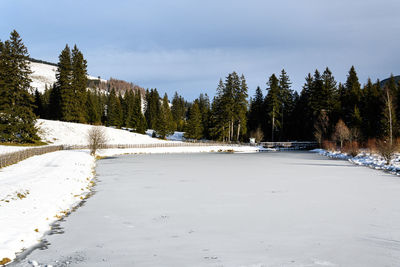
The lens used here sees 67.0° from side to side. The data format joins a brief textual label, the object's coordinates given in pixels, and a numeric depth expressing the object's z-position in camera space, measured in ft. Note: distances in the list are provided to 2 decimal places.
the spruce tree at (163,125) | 277.85
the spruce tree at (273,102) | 236.43
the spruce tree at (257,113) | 273.54
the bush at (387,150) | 96.71
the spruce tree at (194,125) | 283.07
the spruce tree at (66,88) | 213.66
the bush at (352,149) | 135.03
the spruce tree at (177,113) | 411.97
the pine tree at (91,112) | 281.33
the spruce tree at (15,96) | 145.38
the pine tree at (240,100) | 229.04
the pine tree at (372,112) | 183.11
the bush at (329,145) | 175.47
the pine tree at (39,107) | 255.29
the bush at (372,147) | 129.53
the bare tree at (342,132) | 168.55
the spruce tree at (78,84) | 222.07
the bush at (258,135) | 233.76
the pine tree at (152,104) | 357.92
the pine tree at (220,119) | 231.91
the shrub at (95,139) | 137.59
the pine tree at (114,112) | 305.73
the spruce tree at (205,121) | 309.22
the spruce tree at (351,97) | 200.81
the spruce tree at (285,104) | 245.24
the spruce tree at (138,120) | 291.17
